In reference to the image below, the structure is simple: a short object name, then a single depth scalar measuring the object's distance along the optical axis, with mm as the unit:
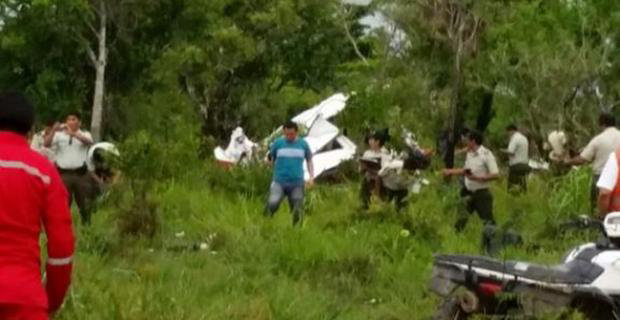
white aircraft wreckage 31828
